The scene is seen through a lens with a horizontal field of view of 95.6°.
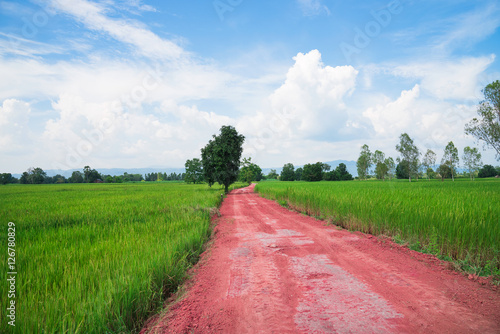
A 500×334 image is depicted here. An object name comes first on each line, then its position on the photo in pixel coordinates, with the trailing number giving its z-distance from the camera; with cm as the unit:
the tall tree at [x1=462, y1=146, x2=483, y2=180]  6469
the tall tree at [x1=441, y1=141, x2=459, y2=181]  6431
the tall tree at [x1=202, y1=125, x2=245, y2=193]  3188
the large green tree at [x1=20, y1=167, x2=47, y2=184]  8975
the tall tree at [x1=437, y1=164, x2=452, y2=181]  6762
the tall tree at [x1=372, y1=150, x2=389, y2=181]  7381
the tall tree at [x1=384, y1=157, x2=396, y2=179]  7875
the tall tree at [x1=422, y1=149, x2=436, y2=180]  6606
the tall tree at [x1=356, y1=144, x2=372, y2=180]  8212
